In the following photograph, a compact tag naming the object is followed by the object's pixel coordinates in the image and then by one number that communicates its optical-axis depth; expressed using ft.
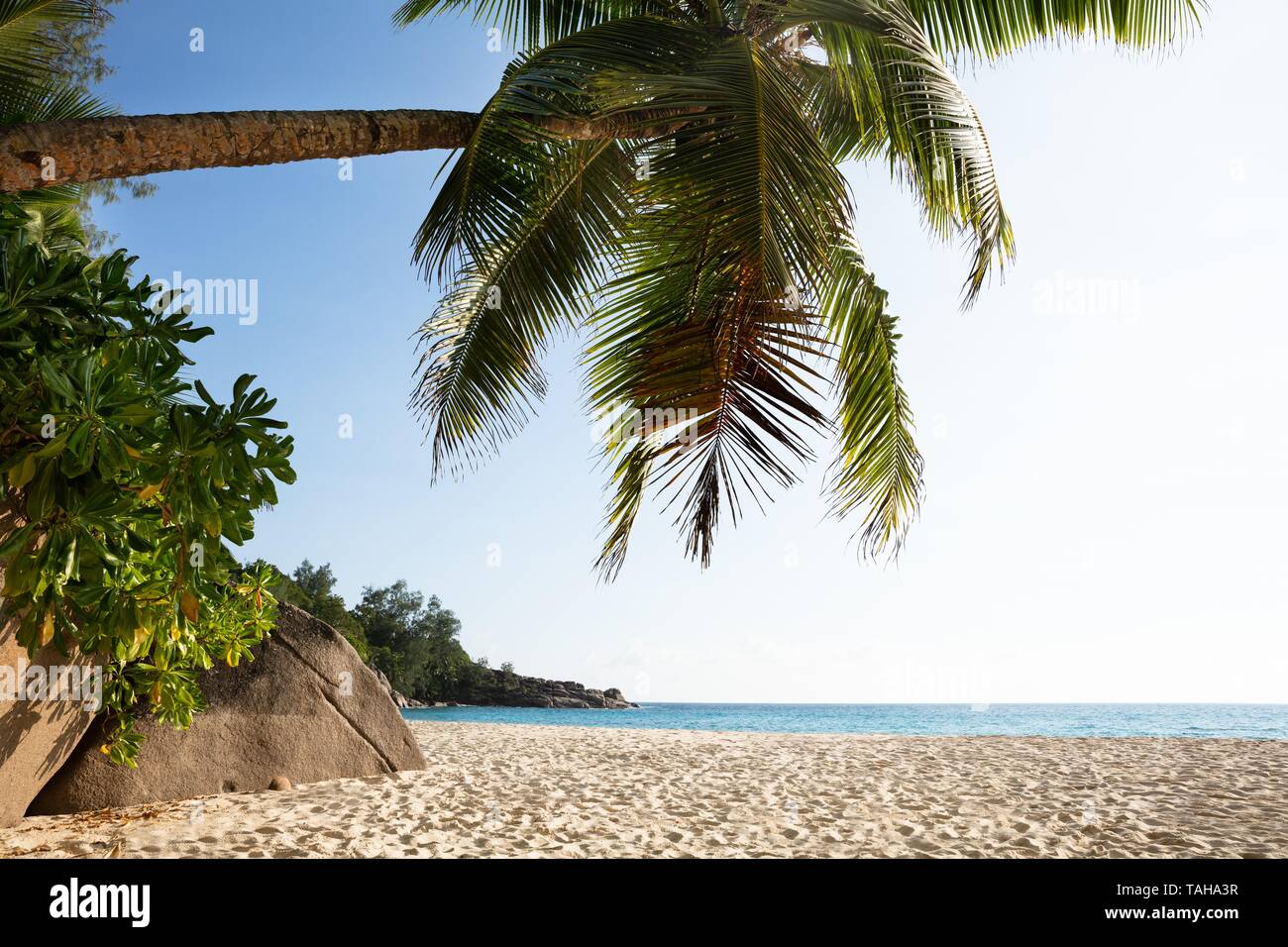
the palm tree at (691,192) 12.35
